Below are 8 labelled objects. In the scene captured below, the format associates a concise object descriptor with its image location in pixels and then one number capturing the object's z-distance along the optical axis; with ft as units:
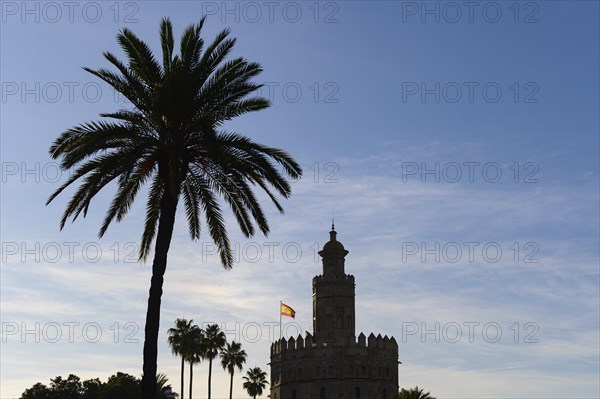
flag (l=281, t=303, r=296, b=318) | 310.65
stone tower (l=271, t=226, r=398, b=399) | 327.88
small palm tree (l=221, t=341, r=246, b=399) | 317.42
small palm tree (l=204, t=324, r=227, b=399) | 294.87
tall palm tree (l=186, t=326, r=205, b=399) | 284.78
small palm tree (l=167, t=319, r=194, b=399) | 283.18
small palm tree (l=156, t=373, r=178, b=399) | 268.25
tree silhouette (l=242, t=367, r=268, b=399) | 341.62
